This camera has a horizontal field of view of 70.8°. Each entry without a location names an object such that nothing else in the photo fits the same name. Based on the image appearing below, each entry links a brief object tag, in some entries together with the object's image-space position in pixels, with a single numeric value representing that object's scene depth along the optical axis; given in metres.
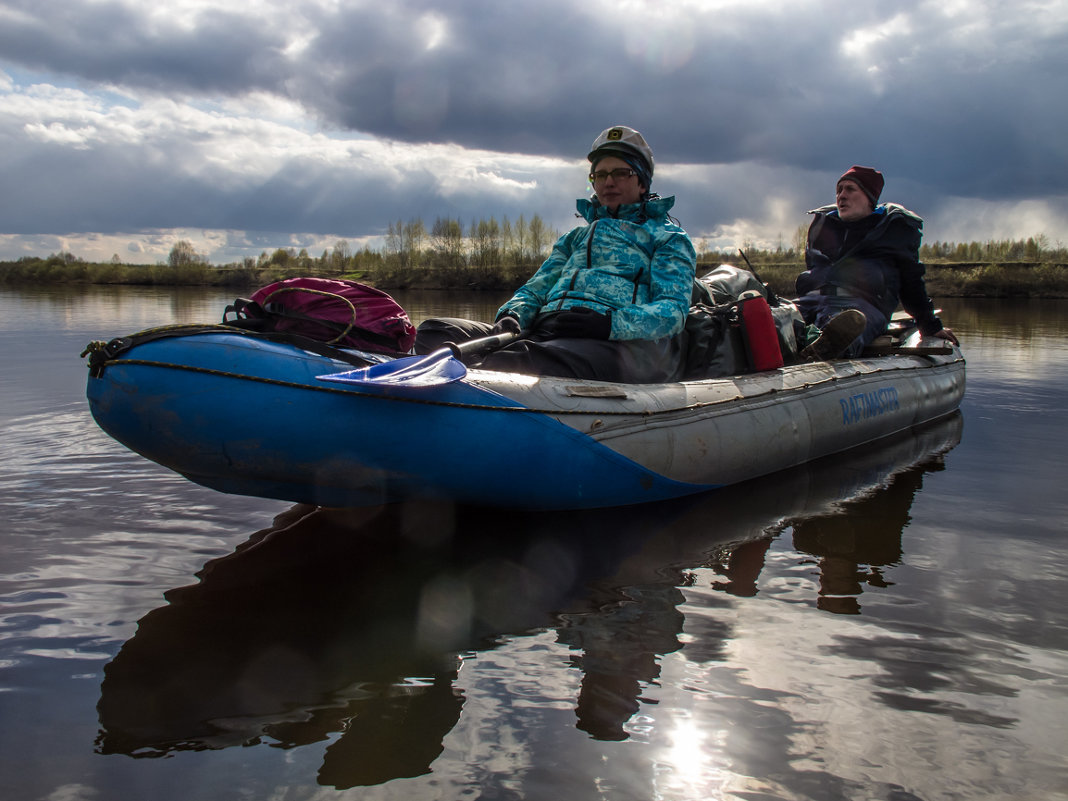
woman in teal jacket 4.05
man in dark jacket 6.44
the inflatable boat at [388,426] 2.93
